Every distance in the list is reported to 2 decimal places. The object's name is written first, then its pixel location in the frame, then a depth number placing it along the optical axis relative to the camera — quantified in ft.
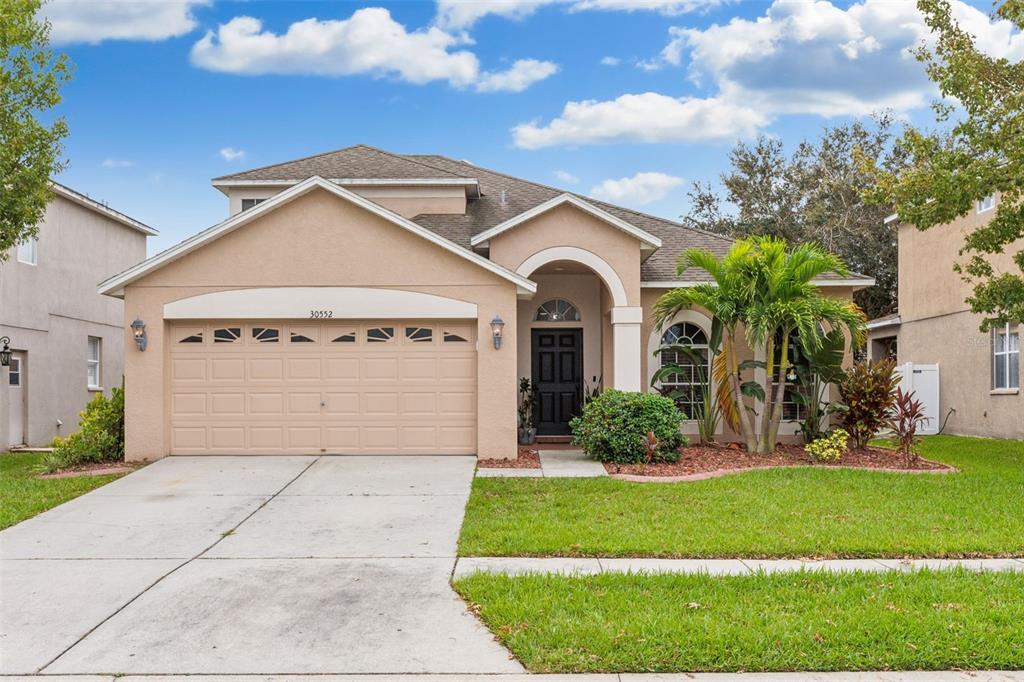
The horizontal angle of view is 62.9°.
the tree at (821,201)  109.60
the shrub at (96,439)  44.68
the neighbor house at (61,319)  58.44
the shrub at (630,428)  43.96
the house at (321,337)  45.42
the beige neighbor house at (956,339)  60.85
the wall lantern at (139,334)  45.19
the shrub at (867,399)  47.47
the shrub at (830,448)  44.95
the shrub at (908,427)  44.37
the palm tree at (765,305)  45.19
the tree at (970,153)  41.83
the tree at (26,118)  44.65
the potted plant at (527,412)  53.26
